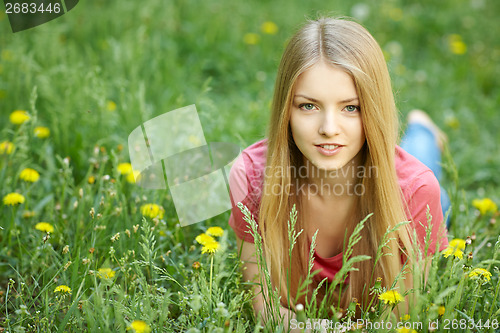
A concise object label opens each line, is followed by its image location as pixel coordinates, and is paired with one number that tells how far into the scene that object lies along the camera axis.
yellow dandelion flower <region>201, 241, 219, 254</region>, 2.80
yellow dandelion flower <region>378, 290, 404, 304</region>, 2.70
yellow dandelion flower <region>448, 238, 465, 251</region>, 2.87
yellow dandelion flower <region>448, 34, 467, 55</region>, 4.69
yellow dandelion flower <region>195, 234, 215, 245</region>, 2.82
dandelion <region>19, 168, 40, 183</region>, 3.06
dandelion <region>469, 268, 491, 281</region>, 2.74
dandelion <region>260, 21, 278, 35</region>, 4.56
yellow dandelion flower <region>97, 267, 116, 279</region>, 2.77
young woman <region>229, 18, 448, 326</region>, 2.77
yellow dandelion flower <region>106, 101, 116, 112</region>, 3.37
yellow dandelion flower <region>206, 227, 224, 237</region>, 2.88
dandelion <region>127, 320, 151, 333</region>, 2.63
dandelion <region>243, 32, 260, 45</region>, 4.45
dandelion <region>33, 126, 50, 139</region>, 3.29
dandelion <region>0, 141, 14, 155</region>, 3.13
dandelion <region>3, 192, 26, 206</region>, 2.97
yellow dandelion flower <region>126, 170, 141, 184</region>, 3.11
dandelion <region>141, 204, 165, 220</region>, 2.97
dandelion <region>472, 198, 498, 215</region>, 3.13
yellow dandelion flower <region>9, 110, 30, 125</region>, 3.27
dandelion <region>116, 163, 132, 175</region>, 3.12
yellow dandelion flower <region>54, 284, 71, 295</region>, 2.77
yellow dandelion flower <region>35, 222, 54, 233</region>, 2.94
